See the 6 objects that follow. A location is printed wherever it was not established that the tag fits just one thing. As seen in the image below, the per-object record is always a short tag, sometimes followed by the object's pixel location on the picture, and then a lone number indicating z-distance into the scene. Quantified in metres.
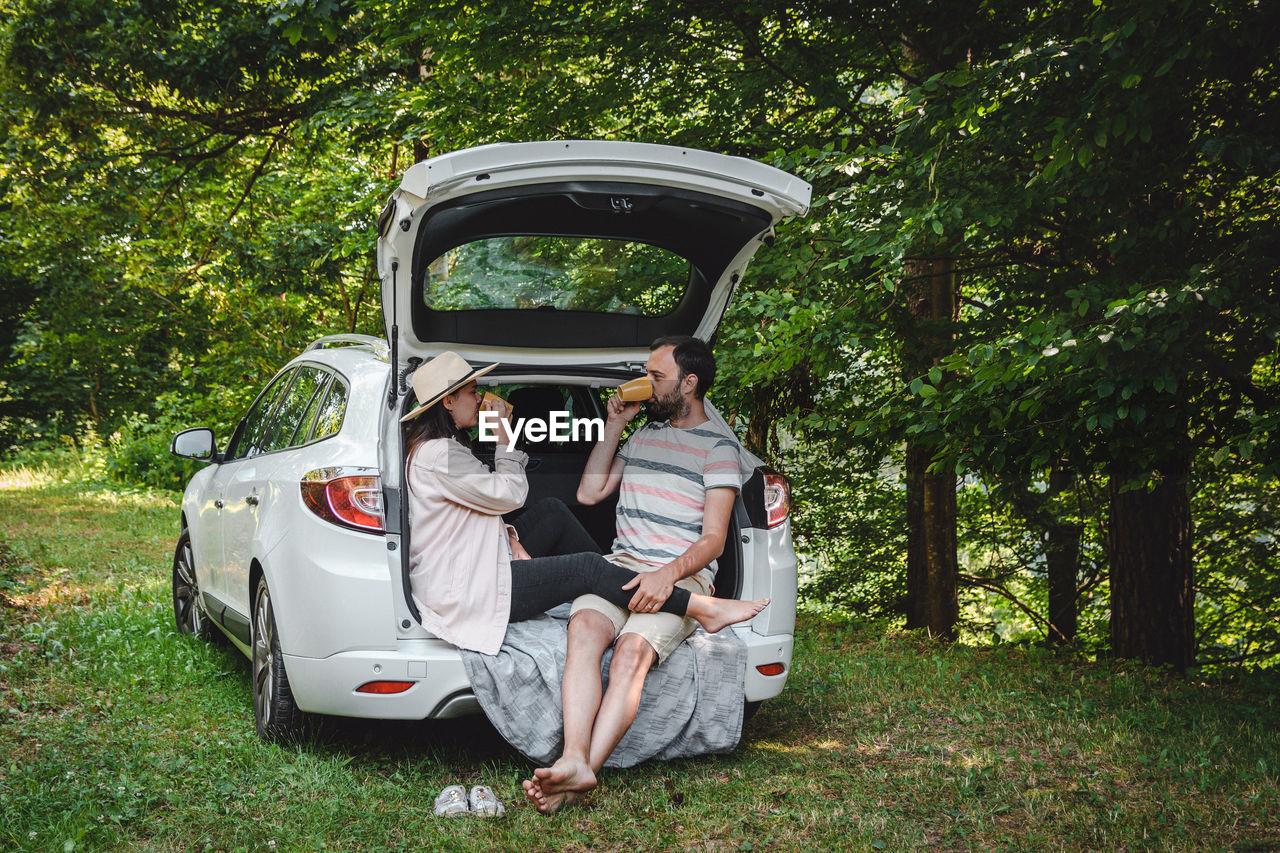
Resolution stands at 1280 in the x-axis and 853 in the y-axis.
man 3.63
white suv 3.61
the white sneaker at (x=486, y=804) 3.41
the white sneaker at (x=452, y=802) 3.41
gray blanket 3.71
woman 3.80
